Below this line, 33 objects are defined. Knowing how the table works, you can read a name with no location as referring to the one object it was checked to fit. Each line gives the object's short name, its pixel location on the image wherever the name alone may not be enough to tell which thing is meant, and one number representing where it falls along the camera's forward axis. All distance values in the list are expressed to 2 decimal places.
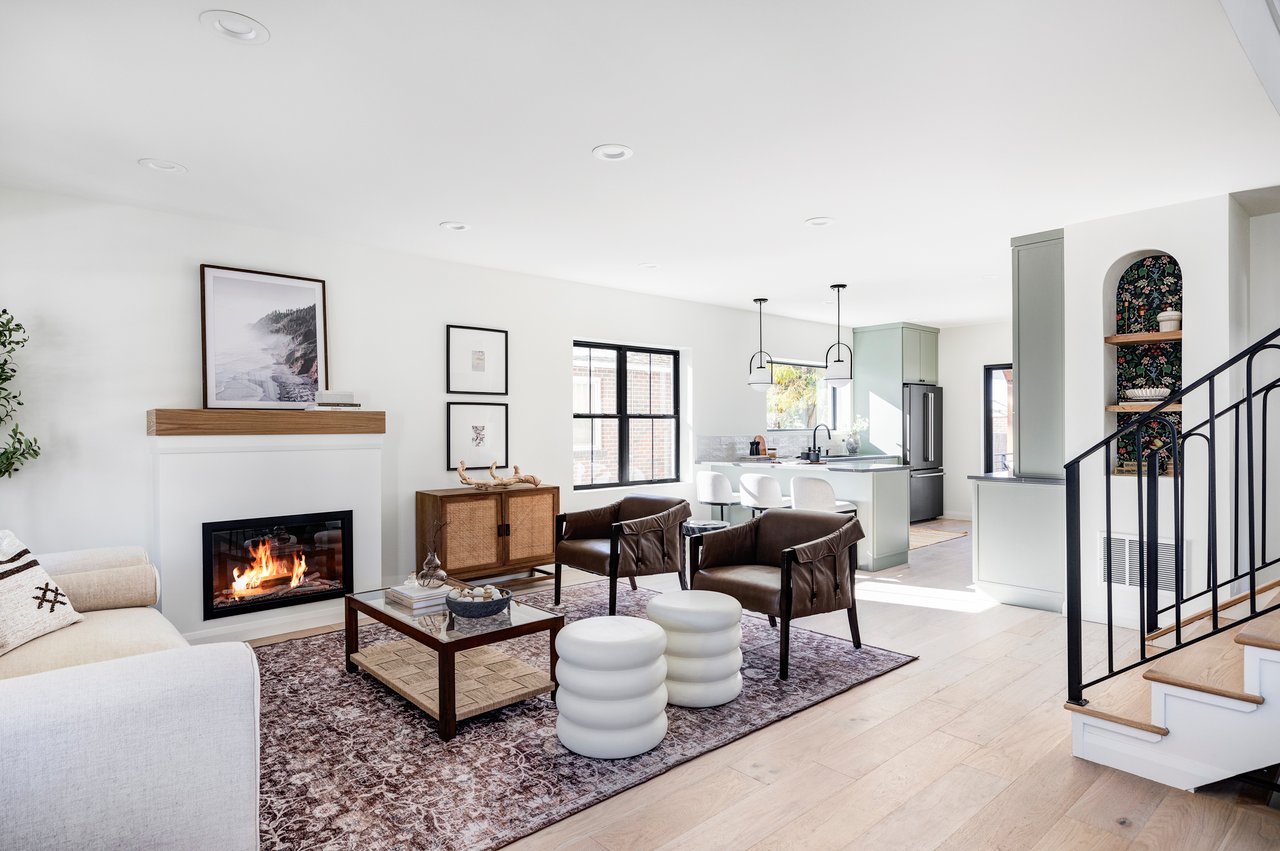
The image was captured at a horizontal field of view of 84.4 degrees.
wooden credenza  5.03
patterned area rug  2.26
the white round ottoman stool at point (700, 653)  3.11
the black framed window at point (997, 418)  8.91
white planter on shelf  4.20
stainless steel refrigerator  8.80
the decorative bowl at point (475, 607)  3.07
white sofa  1.48
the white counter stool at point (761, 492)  5.98
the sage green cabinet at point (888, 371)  8.75
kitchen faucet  7.23
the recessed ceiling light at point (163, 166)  3.42
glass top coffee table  2.84
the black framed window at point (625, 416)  6.59
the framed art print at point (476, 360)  5.52
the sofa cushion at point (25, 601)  2.63
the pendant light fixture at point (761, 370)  6.96
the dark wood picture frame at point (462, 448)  5.50
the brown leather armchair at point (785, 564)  3.48
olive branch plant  3.62
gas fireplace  4.15
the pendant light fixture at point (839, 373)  6.78
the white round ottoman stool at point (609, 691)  2.62
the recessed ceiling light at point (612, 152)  3.24
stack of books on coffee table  3.29
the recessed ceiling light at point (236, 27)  2.19
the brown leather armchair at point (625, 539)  4.55
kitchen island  5.88
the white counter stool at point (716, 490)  6.43
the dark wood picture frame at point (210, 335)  4.34
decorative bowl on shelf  4.23
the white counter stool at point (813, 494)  5.56
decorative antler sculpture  5.33
